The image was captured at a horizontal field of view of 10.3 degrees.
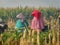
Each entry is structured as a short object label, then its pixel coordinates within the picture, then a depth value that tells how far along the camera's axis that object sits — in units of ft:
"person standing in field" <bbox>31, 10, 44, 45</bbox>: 43.46
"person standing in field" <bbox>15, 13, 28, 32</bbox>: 43.28
